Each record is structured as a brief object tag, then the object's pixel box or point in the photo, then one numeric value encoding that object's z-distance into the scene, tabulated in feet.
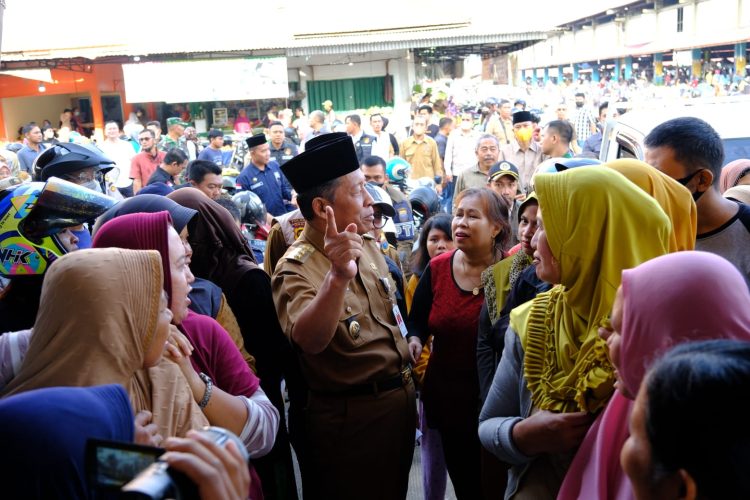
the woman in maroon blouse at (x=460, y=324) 10.78
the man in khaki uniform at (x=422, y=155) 39.29
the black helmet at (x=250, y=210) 18.22
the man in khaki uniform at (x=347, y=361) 9.70
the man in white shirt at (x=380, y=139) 41.71
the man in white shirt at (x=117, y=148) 42.59
